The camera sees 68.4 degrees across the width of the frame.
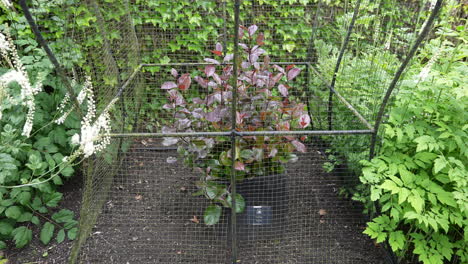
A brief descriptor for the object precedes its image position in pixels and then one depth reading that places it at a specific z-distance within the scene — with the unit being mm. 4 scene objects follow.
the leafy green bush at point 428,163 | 1896
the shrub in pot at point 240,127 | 2312
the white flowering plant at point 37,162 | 2357
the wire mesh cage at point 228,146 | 2330
